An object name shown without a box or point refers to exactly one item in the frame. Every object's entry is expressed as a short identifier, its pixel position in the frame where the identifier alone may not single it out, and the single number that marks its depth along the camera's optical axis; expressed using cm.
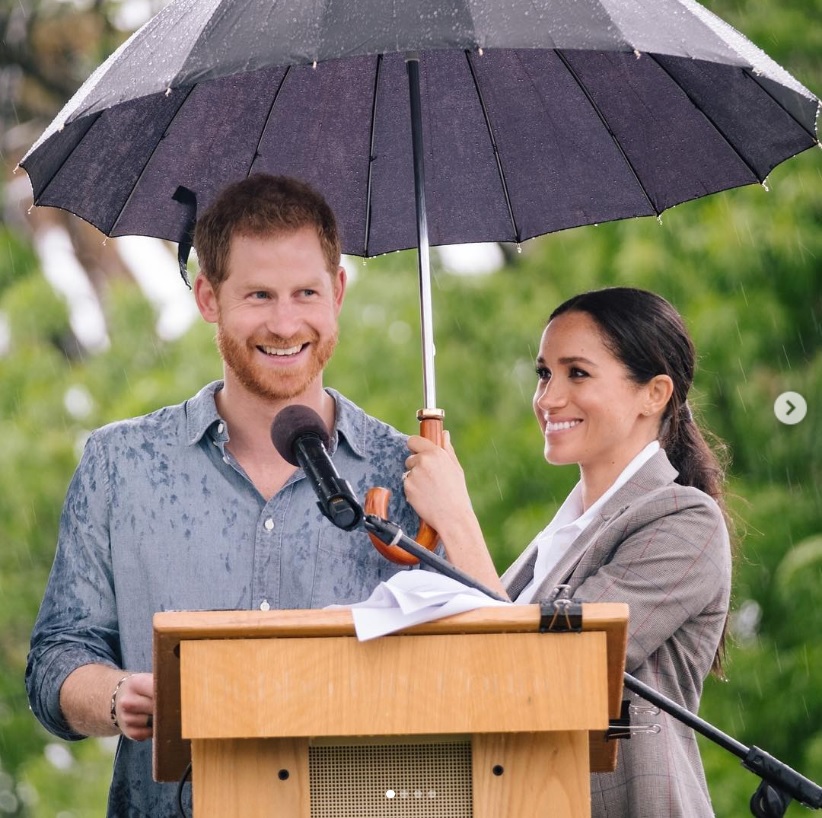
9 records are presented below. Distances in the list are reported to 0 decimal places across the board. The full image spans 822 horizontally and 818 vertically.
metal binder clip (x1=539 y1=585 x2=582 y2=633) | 581
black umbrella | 927
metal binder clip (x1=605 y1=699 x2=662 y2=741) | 655
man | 822
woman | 843
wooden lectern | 582
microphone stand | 662
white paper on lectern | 581
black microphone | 660
